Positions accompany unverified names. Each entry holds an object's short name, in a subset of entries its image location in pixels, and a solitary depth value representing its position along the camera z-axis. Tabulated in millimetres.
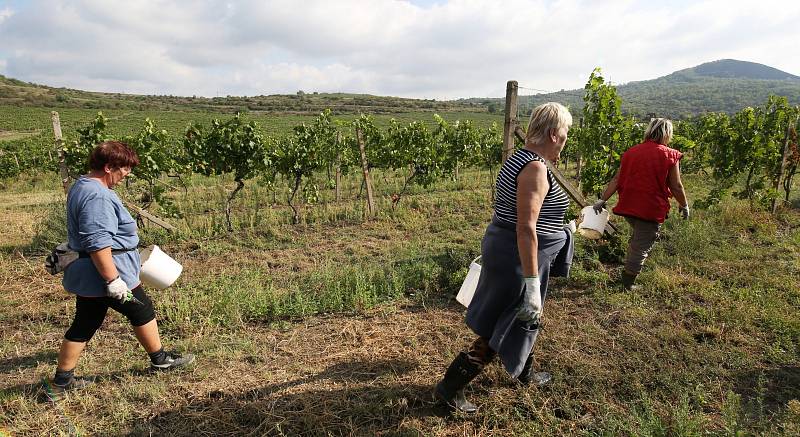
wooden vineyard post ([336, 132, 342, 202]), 10289
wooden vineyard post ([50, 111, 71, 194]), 6238
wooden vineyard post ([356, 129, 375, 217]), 8716
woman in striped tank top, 2121
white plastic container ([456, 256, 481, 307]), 3119
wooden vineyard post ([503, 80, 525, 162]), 4594
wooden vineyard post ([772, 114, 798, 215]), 7402
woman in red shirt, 4043
